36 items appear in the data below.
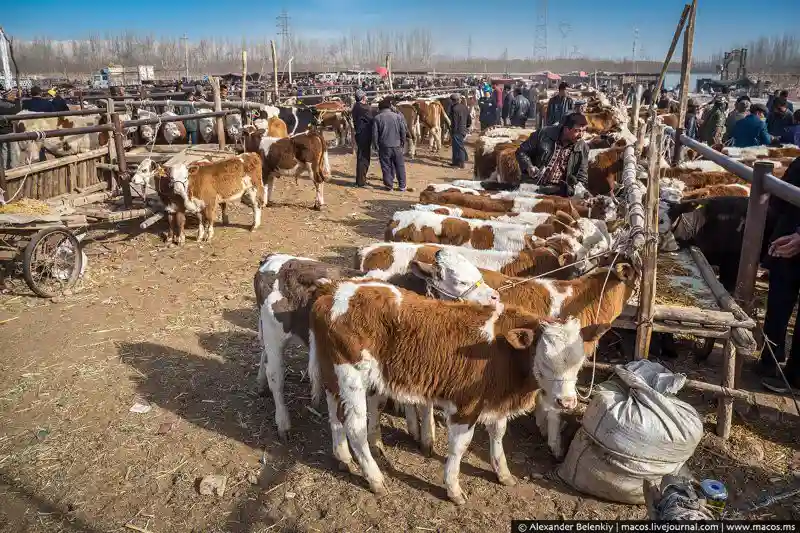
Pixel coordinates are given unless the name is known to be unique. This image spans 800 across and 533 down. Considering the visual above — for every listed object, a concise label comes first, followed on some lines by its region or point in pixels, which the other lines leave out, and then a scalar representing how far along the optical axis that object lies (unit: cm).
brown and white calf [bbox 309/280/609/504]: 364
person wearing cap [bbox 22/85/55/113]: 1473
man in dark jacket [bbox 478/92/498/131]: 2447
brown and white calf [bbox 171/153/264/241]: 920
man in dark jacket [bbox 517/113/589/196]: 857
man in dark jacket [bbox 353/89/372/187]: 1395
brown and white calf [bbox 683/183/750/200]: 771
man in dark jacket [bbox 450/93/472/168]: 1653
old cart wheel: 664
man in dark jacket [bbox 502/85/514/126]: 2572
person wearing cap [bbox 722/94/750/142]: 1371
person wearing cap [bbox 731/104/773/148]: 1216
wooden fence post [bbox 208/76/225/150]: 1252
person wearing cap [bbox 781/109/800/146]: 1218
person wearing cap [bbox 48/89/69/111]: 1530
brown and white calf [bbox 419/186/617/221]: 701
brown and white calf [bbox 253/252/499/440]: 436
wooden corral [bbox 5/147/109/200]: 824
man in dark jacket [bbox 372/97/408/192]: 1327
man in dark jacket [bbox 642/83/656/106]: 3125
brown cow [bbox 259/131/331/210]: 1156
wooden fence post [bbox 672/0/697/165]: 722
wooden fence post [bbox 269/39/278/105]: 2202
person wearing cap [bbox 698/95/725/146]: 1417
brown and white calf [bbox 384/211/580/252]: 615
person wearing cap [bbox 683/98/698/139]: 1576
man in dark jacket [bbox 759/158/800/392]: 484
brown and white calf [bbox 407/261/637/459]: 421
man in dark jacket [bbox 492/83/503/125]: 2488
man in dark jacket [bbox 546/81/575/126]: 1812
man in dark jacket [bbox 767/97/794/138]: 1381
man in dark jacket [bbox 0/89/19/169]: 1102
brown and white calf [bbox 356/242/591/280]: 538
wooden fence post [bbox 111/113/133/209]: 908
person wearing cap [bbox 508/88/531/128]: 2453
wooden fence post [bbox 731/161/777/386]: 420
